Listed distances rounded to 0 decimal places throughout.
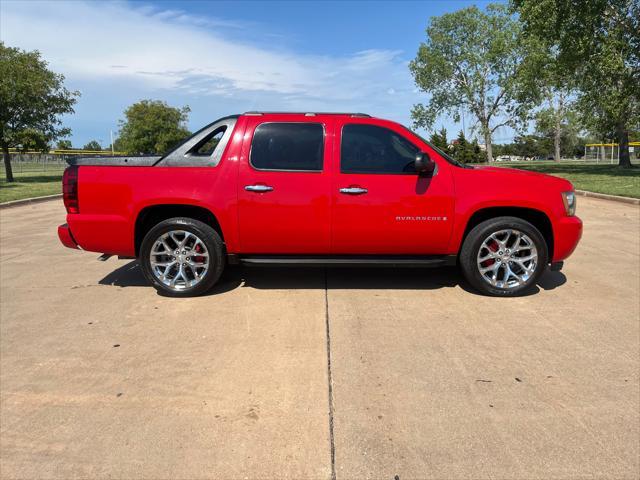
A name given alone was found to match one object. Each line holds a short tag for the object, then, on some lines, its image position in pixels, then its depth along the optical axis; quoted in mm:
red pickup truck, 4762
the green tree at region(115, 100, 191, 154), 46719
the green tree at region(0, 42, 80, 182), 23141
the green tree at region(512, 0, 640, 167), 21828
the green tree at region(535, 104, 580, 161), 49625
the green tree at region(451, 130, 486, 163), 41556
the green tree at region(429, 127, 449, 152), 44038
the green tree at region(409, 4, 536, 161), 47062
